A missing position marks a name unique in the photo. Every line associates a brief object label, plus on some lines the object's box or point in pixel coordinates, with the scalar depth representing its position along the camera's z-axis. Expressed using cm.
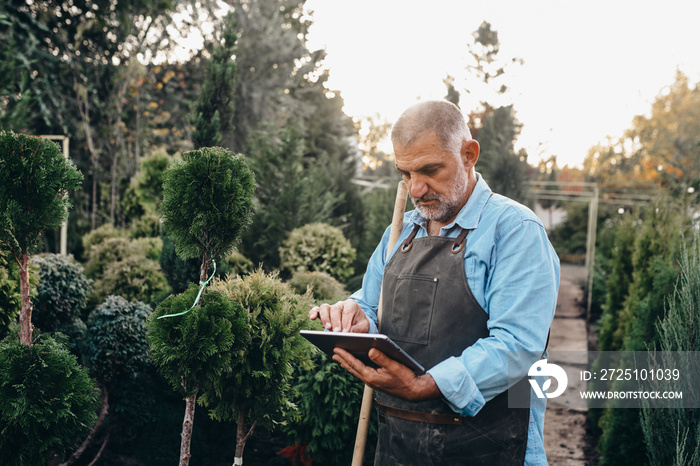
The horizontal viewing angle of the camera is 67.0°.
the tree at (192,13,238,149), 619
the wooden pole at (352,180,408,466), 256
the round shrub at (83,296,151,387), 411
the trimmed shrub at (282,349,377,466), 379
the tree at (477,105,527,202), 1027
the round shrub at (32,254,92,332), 448
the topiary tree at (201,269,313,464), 311
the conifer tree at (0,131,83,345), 262
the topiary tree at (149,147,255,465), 262
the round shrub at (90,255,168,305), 567
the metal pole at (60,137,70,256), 620
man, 179
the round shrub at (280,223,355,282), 689
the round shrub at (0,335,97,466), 248
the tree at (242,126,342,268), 750
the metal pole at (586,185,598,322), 1041
